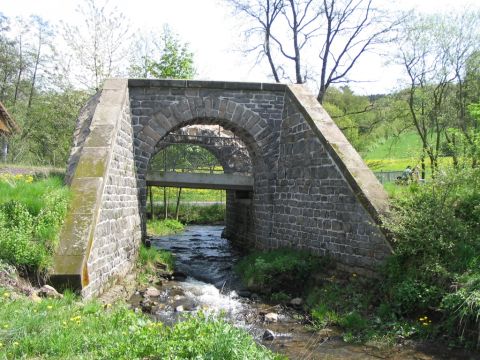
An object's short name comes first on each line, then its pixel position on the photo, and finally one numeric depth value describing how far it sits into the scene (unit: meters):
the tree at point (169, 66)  23.33
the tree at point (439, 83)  21.09
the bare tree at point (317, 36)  21.51
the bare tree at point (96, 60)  21.98
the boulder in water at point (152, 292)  9.84
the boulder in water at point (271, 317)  8.44
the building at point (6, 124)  22.48
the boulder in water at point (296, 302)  9.41
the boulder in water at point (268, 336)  7.37
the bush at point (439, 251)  6.83
